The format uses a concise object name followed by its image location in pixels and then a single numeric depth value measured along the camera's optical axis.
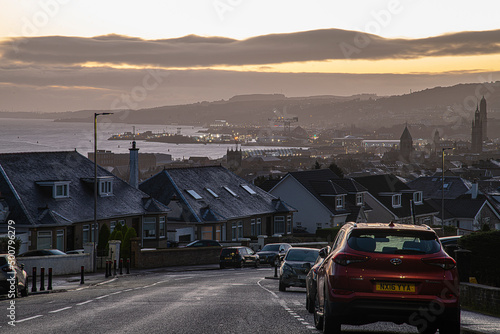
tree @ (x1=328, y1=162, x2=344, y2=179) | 125.19
